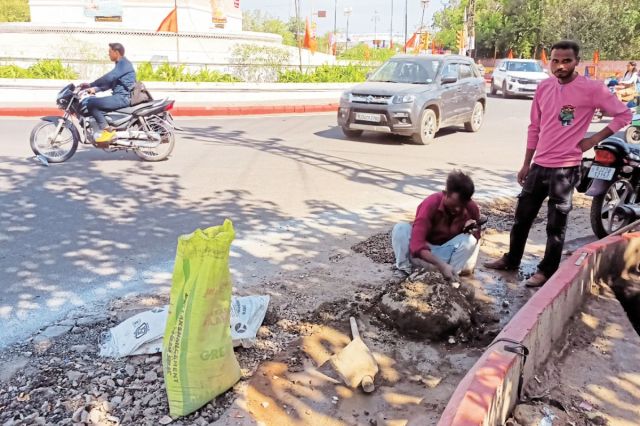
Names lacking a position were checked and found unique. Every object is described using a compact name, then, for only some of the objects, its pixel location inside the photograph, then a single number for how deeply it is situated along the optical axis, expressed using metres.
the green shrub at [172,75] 18.72
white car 22.97
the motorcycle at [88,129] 8.13
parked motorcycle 5.26
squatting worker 3.97
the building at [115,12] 32.81
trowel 2.96
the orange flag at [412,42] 35.12
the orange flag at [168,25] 30.27
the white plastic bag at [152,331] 3.16
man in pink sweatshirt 3.93
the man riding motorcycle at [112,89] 8.12
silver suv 10.59
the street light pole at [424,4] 47.25
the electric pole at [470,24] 29.75
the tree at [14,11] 51.75
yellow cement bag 2.62
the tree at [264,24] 73.06
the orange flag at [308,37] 26.79
